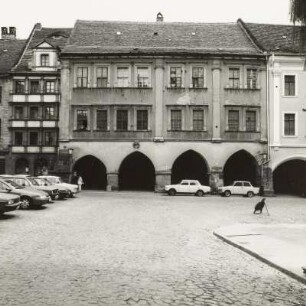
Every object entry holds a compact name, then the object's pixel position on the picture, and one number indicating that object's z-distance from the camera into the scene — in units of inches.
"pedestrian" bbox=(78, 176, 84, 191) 1620.7
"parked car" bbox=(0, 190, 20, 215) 774.0
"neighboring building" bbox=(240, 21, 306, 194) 1670.8
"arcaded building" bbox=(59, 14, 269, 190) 1664.6
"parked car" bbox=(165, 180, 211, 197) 1566.2
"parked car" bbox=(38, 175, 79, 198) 1322.6
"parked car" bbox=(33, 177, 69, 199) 1203.9
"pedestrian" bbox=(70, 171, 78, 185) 1669.5
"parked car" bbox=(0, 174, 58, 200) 1119.0
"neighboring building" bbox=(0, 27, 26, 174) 1919.3
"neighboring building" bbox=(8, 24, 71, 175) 1907.0
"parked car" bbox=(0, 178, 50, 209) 948.9
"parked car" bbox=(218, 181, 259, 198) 1573.6
